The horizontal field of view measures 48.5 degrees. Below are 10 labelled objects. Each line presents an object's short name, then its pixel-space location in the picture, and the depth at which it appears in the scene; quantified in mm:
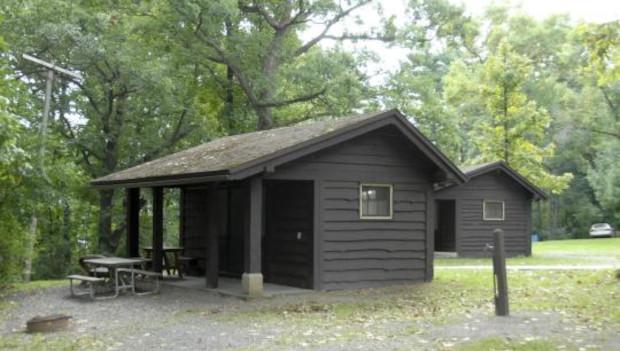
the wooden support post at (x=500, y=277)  10953
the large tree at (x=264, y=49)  27297
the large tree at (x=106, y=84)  23812
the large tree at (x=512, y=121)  31047
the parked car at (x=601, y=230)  49200
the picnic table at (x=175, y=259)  17031
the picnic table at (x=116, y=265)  14352
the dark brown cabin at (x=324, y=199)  13711
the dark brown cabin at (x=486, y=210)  25203
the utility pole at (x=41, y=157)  16734
